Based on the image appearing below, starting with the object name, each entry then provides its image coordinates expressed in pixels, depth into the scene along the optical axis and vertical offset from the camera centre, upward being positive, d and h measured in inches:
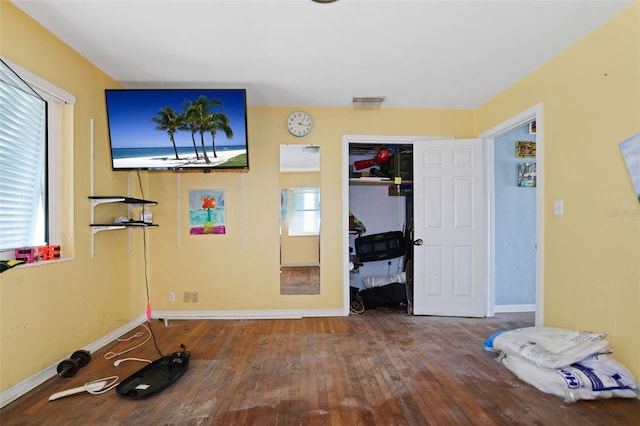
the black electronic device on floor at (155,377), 79.4 -47.0
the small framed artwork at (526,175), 149.7 +19.1
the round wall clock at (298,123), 143.2 +43.8
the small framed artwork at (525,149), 149.3 +32.1
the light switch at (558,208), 97.7 +1.7
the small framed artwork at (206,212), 142.3 +1.3
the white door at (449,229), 140.9 -7.4
